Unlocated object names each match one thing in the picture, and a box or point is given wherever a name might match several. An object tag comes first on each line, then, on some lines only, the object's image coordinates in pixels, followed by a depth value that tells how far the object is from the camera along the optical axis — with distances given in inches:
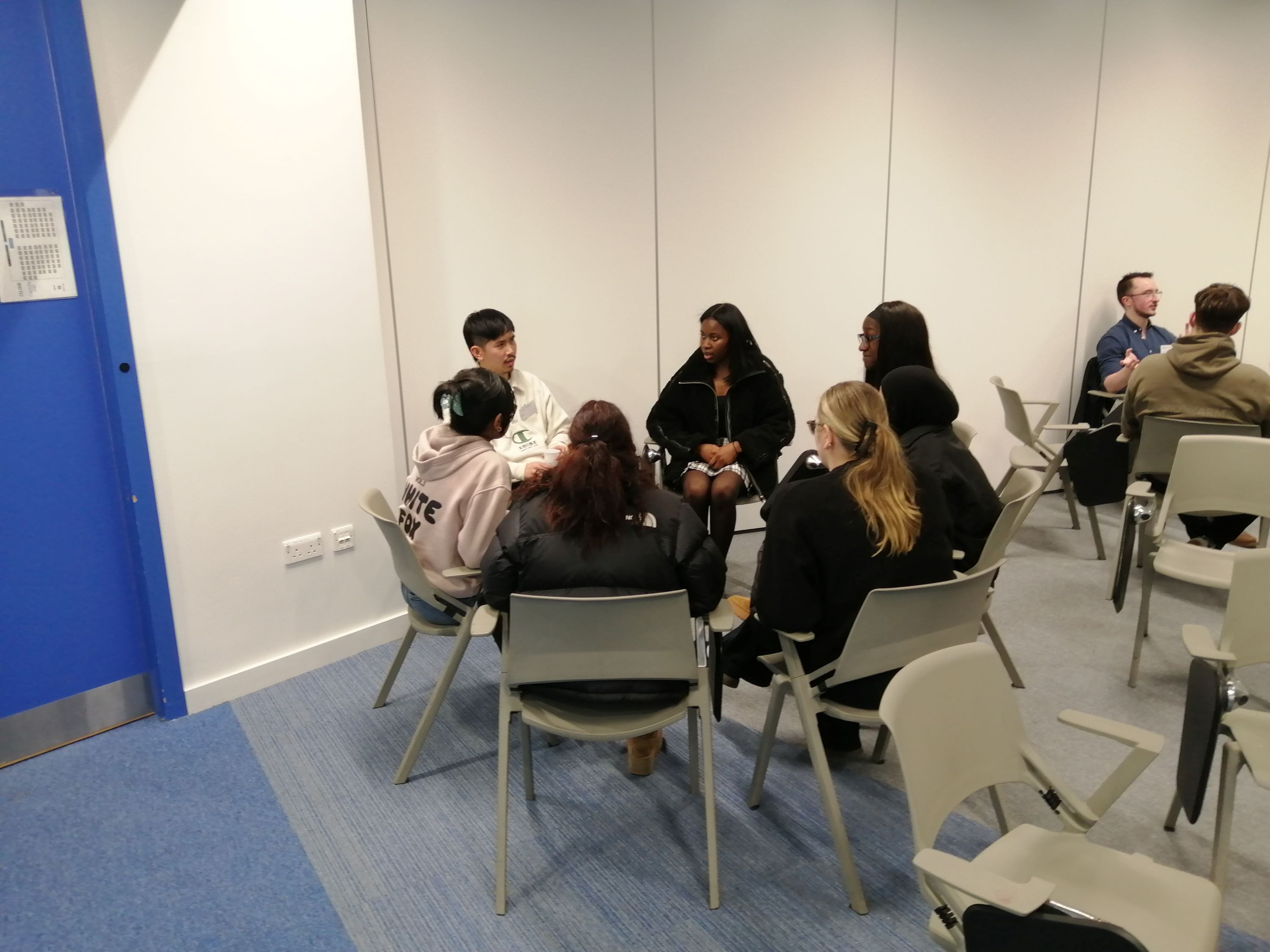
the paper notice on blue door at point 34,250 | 104.5
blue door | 104.2
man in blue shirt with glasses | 203.5
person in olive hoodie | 146.7
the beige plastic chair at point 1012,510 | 110.1
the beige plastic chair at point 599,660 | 82.3
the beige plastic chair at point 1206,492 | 128.0
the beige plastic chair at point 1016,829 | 61.7
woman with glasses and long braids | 141.2
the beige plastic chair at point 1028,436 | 180.2
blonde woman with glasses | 88.6
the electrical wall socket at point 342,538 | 135.9
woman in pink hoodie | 108.9
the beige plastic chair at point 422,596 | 104.8
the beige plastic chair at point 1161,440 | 147.8
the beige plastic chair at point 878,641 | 84.9
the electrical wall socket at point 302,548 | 130.6
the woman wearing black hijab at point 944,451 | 115.1
